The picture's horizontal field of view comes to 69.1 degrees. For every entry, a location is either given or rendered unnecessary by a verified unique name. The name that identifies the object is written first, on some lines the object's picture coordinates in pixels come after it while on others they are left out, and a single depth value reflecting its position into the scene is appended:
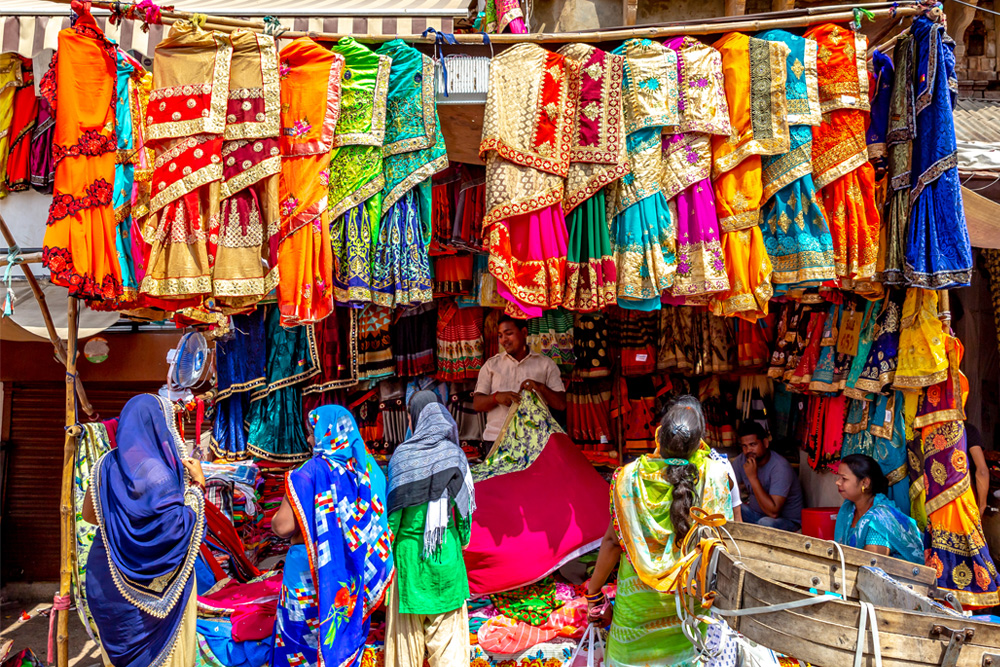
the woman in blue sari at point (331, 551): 3.66
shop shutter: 6.59
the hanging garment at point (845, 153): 3.99
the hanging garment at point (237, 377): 6.05
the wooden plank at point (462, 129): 4.13
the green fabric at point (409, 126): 3.99
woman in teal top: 3.95
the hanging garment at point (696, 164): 3.97
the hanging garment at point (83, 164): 3.59
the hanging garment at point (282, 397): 6.09
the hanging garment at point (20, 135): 6.10
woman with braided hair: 3.37
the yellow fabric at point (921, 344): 4.05
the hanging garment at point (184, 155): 3.71
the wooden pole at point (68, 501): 3.76
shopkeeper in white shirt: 5.59
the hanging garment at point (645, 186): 3.97
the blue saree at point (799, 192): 3.95
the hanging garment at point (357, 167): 3.96
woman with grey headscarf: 3.91
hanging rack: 3.98
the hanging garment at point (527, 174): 3.88
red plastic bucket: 4.71
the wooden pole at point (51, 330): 3.95
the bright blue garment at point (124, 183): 3.71
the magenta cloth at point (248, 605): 4.06
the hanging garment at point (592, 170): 3.96
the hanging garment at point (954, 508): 3.99
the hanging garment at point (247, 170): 3.78
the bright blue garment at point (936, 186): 3.88
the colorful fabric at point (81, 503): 3.78
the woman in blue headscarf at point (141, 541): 3.43
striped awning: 4.53
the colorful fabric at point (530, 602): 4.48
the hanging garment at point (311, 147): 3.86
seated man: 5.27
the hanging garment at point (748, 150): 3.95
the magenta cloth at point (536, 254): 3.92
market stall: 3.73
